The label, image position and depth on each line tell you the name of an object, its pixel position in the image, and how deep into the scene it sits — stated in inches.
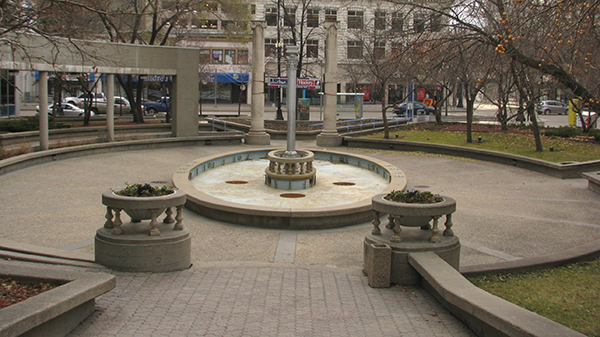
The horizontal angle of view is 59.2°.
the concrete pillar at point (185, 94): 968.9
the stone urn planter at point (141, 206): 288.5
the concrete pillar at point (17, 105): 1363.2
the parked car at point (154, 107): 1846.7
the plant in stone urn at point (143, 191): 303.4
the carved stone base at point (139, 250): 292.2
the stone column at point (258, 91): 997.2
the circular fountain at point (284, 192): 447.5
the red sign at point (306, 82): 1229.5
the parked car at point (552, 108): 2229.3
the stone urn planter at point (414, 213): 285.9
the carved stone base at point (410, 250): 287.0
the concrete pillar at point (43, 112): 756.6
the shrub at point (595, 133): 883.4
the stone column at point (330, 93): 993.5
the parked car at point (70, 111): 1561.3
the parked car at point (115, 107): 1733.5
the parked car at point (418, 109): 2047.2
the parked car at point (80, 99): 1757.0
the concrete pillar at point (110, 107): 878.4
